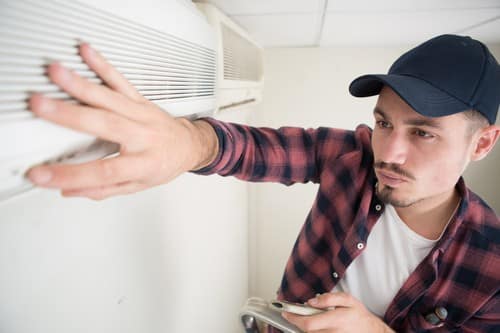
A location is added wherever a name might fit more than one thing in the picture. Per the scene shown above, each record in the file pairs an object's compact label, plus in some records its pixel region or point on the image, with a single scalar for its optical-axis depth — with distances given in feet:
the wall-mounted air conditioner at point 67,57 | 0.81
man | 2.38
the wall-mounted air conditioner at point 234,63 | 2.80
